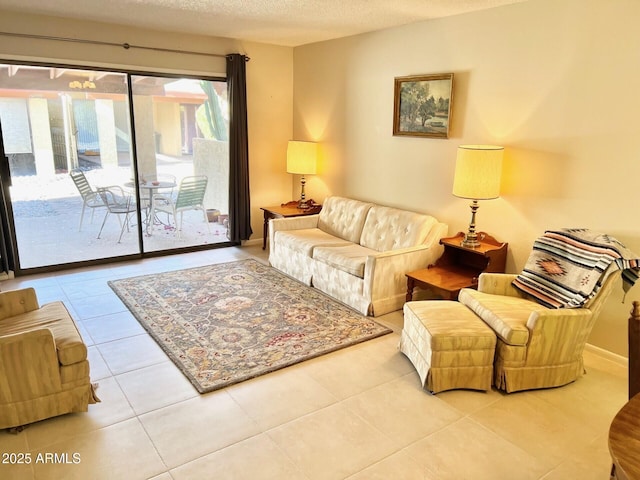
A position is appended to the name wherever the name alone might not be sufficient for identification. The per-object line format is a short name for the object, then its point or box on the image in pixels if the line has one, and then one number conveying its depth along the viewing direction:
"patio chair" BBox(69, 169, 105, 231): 5.07
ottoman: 2.78
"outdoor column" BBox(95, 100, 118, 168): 5.05
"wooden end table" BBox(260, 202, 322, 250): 5.58
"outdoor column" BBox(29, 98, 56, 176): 4.68
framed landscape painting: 4.17
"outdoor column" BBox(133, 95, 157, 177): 5.26
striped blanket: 2.81
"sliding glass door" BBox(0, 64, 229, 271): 4.70
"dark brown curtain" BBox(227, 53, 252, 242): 5.59
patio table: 5.50
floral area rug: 3.17
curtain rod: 4.39
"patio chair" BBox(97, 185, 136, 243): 5.30
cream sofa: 3.98
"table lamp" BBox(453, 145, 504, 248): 3.56
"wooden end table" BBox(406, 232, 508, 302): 3.68
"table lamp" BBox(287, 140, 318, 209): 5.63
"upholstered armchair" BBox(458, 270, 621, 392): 2.78
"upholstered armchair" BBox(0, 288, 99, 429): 2.36
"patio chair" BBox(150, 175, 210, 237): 5.70
